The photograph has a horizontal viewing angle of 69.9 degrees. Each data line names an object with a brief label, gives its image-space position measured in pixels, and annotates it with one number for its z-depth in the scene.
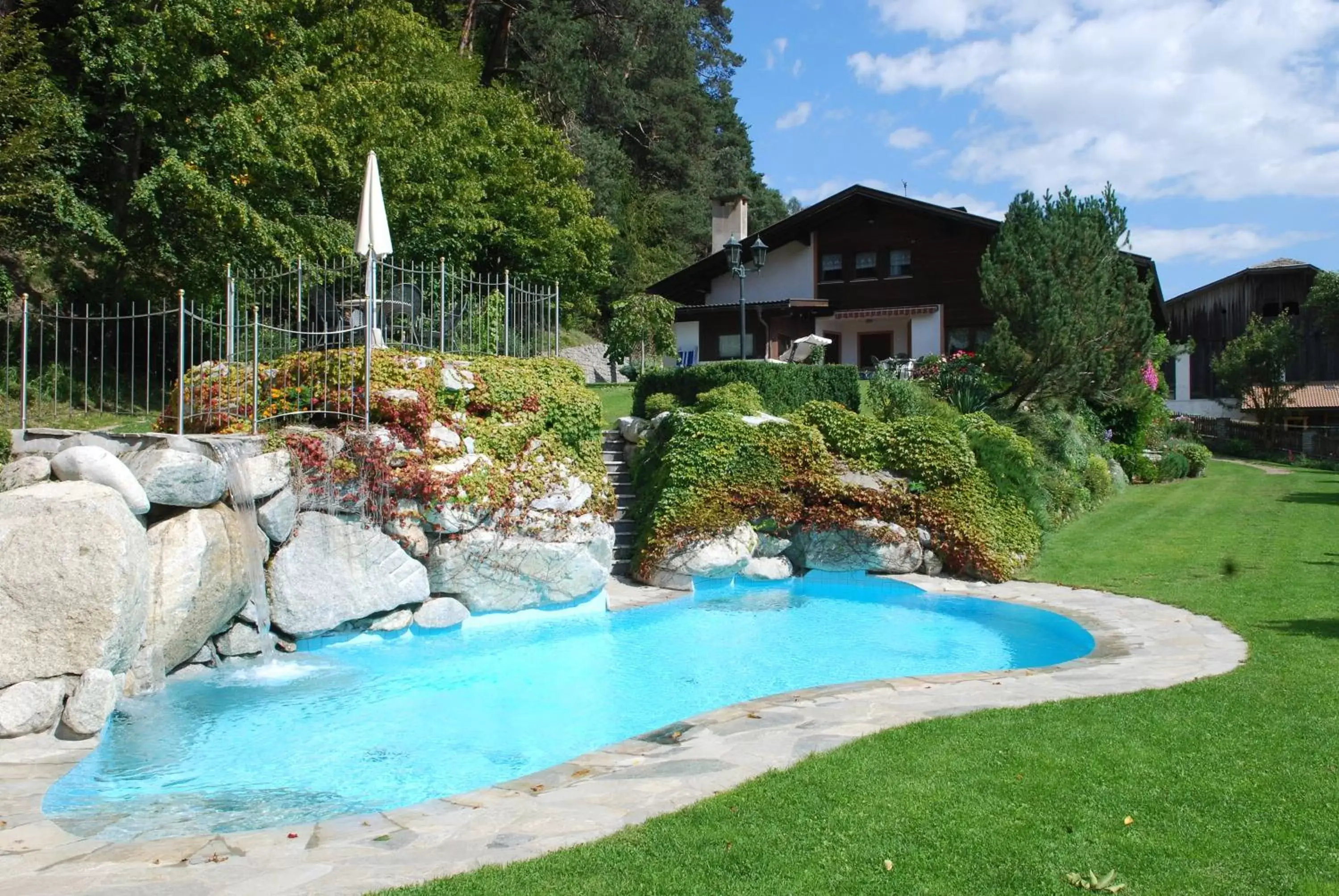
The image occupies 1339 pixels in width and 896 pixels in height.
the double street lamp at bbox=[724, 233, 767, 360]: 19.64
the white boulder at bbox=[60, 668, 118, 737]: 7.07
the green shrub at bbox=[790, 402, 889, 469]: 14.57
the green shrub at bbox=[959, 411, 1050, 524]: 14.34
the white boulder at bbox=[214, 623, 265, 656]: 9.65
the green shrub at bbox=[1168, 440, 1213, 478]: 25.25
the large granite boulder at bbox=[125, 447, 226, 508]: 8.84
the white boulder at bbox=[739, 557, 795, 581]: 14.18
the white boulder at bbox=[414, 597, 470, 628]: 11.37
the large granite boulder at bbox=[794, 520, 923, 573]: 14.02
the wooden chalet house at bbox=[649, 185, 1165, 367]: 30.61
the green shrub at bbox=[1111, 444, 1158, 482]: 23.62
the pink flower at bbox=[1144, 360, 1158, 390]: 24.19
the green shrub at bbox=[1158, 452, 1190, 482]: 23.95
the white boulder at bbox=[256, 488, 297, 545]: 10.22
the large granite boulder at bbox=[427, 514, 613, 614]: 11.69
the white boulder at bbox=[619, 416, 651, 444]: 16.12
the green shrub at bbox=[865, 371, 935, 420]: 16.73
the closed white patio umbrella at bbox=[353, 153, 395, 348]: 12.01
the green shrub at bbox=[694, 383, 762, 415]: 15.73
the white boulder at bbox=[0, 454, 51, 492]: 8.80
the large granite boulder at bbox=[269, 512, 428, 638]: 10.30
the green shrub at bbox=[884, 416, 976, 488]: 14.19
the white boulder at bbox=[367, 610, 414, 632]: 11.02
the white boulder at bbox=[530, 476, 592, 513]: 12.77
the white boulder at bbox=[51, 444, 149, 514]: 8.39
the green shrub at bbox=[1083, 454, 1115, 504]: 19.52
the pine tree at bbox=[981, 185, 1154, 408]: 17.88
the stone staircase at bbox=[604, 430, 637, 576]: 14.54
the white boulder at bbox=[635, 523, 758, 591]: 13.68
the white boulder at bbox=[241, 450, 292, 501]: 10.10
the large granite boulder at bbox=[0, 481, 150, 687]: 7.20
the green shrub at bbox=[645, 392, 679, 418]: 17.30
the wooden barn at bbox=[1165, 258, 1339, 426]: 40.50
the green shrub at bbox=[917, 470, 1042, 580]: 13.51
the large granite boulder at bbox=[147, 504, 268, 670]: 8.65
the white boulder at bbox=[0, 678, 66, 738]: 6.88
